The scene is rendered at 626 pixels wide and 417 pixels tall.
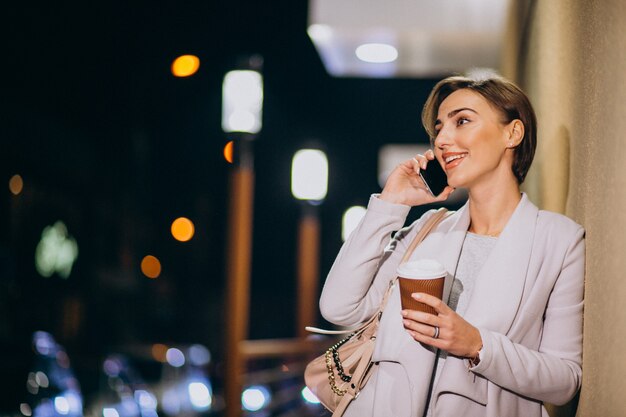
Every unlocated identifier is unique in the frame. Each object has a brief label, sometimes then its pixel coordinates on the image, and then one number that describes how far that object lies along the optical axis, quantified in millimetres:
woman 2152
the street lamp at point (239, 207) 8445
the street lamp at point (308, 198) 12789
